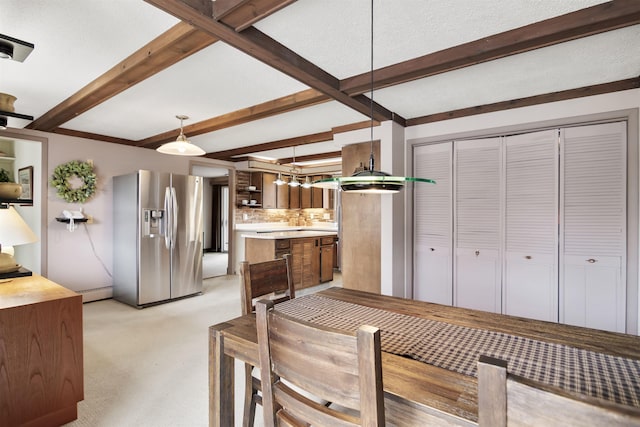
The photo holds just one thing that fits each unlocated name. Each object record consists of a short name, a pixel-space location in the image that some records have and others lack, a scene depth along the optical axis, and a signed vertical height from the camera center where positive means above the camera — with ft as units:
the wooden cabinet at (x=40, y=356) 5.75 -2.76
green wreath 13.37 +1.31
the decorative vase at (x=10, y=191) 6.65 +0.42
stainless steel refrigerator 13.52 -1.15
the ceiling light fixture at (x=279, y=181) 20.68 +2.00
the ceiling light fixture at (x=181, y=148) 10.59 +2.10
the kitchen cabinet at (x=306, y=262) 16.48 -2.65
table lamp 6.66 -0.53
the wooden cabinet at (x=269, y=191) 21.52 +1.40
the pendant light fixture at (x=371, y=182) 4.96 +0.48
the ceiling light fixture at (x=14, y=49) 5.43 +2.83
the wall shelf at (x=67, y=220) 13.44 -0.39
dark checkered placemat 3.42 -1.81
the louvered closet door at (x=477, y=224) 11.02 -0.41
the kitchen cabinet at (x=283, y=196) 22.71 +1.12
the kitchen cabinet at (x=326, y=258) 18.04 -2.67
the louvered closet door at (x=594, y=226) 9.12 -0.39
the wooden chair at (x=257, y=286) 5.69 -1.57
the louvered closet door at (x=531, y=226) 10.03 -0.43
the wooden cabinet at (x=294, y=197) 23.62 +1.09
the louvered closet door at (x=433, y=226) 11.94 -0.54
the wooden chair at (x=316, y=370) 2.67 -1.47
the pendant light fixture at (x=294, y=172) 20.66 +2.89
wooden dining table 3.25 -1.82
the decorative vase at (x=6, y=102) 6.22 +2.13
